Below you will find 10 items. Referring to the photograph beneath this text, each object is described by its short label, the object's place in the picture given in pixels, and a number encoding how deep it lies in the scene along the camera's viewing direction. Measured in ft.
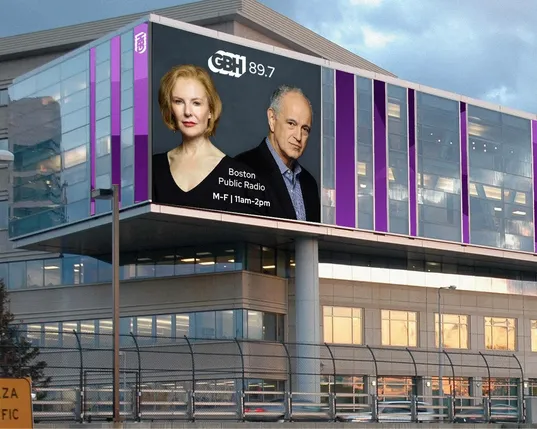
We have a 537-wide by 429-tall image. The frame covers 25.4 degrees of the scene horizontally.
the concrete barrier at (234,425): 103.30
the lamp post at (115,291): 105.19
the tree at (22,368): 108.06
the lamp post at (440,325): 217.36
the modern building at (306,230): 187.62
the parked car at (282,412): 123.65
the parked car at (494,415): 147.33
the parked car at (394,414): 137.10
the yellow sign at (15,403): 49.14
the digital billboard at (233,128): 175.94
